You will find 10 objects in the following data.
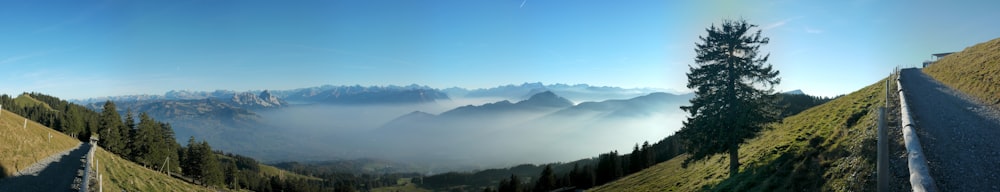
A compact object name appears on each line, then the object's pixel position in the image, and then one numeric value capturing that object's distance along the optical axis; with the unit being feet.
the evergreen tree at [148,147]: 282.77
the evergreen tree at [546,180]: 387.61
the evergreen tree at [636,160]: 351.23
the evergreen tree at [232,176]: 373.40
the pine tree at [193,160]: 300.20
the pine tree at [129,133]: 284.88
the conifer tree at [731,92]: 87.92
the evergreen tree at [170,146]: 310.84
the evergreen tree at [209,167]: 299.79
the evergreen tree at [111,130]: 271.08
